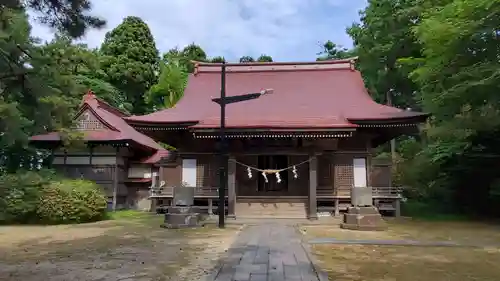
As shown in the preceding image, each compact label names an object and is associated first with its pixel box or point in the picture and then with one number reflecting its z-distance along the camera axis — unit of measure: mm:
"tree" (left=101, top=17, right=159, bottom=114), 31453
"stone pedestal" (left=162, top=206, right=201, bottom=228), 12797
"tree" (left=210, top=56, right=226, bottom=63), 37950
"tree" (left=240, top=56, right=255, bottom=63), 46962
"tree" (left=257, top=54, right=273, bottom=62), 43906
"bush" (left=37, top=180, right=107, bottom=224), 14391
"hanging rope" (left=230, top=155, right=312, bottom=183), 15320
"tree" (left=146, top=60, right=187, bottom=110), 27564
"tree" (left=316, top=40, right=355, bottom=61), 32672
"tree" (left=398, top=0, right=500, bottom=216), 12344
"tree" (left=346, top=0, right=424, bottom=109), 23875
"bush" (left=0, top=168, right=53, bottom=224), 14344
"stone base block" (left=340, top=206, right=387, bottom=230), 12320
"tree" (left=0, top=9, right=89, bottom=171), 6895
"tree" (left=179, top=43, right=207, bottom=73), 37312
